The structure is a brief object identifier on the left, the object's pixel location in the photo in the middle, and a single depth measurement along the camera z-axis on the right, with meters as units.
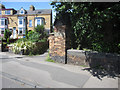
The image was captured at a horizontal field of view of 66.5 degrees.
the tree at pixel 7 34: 18.80
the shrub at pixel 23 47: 9.07
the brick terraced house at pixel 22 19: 24.84
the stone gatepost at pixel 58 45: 6.12
